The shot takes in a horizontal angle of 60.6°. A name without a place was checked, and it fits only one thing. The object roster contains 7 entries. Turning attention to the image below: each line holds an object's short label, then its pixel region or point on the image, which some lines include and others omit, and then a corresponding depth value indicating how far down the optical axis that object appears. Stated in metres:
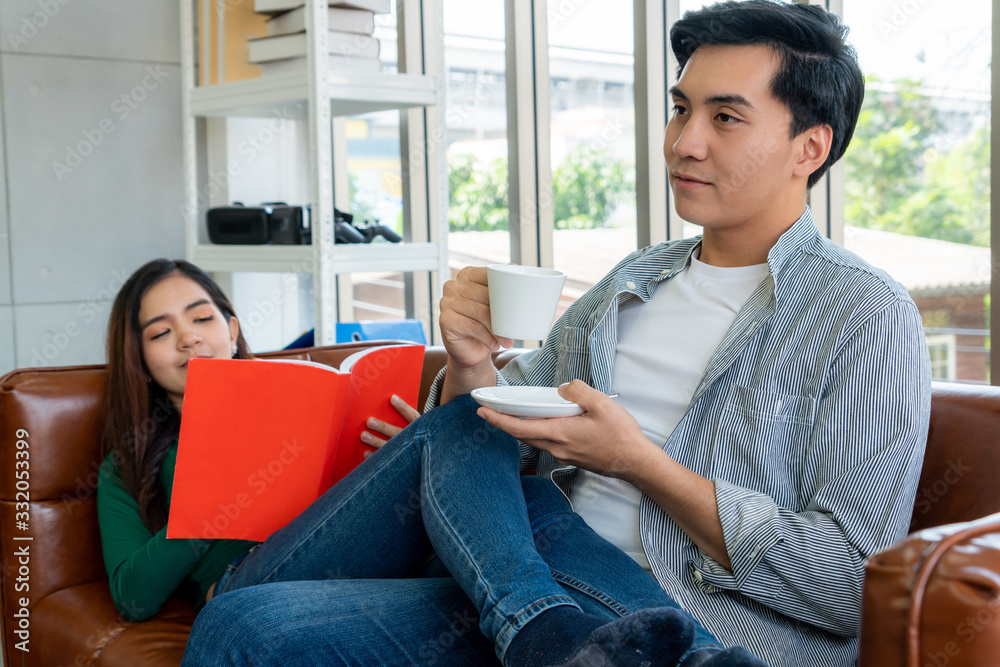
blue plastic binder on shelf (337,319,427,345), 2.38
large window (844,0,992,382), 1.97
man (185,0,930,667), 1.02
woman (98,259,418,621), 1.36
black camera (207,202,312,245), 2.42
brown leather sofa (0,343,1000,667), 1.18
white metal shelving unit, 2.23
